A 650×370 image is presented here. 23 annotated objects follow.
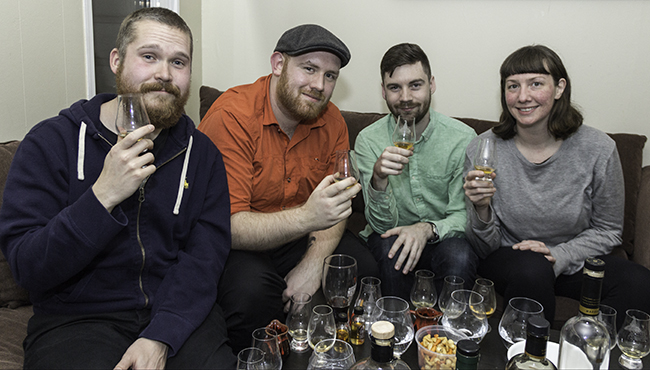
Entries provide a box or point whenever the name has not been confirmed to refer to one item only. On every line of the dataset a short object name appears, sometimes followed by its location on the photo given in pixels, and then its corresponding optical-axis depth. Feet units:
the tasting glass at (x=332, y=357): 3.54
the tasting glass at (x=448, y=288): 4.60
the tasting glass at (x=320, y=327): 4.11
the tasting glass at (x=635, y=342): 4.05
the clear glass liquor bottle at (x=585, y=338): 3.43
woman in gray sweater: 6.41
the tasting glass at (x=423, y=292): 4.89
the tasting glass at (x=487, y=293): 4.66
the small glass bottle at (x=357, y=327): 4.29
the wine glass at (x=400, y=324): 4.13
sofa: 5.02
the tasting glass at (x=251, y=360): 3.67
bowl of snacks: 3.57
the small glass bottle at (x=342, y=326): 4.41
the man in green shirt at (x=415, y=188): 6.81
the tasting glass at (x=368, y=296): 4.64
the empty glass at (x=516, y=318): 4.20
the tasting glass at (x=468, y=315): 4.26
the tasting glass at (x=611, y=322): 4.09
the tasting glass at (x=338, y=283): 4.60
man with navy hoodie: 4.11
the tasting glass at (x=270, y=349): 3.74
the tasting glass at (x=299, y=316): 4.38
